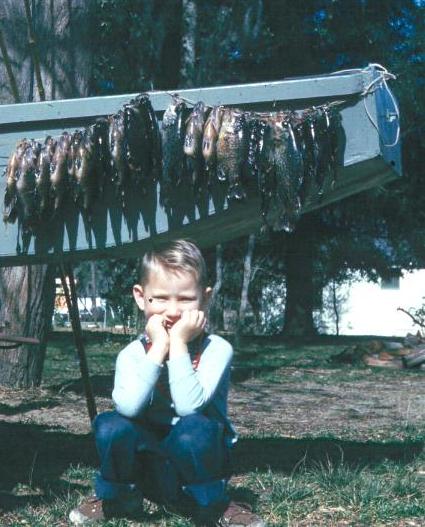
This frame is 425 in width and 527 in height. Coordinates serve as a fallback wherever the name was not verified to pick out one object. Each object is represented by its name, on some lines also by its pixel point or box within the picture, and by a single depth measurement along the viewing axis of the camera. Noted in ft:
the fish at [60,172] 13.56
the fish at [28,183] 13.60
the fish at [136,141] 13.34
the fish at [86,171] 13.51
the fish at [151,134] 13.44
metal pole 17.63
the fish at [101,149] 13.51
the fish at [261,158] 13.26
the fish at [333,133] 13.35
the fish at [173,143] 13.41
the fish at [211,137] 13.19
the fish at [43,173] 13.60
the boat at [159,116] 13.50
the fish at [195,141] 13.26
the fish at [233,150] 13.16
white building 146.72
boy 11.59
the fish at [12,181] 13.66
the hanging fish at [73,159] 13.55
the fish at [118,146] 13.38
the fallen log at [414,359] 50.55
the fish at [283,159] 13.30
